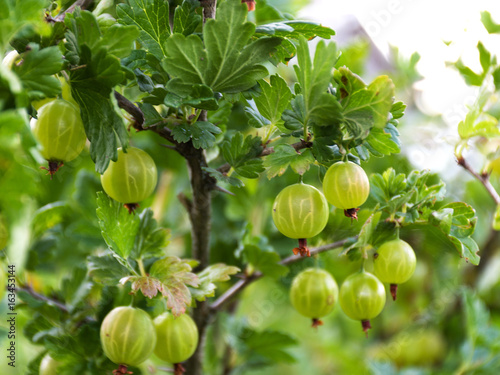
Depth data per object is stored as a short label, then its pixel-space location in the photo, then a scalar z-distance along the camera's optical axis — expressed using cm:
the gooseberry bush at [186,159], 37
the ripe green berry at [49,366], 42
